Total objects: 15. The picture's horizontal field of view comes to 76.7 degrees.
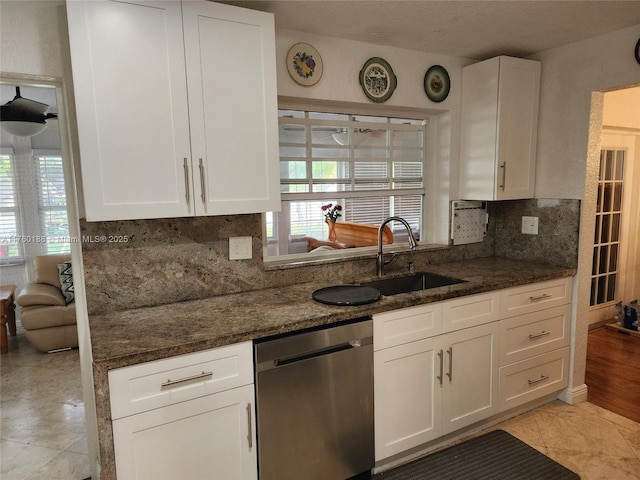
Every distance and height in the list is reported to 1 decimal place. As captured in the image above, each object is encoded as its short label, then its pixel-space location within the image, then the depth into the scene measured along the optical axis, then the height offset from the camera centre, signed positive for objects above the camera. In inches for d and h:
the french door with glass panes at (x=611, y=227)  152.4 -15.5
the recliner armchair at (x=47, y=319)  144.2 -43.7
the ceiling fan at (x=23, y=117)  110.3 +21.9
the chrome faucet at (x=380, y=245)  97.2 -13.2
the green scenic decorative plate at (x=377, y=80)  96.5 +26.8
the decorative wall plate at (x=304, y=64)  87.0 +27.8
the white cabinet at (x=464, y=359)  80.0 -37.7
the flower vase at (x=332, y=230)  113.2 -10.9
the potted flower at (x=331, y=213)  109.7 -5.9
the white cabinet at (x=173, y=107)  60.7 +14.0
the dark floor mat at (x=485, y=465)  81.9 -57.6
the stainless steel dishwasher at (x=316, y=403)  66.5 -36.8
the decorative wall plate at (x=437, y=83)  105.3 +27.9
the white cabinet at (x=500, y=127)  103.2 +16.1
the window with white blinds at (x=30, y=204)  165.6 -3.4
